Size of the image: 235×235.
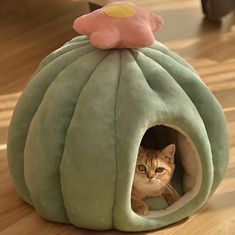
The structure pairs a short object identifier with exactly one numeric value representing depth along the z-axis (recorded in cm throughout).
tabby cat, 134
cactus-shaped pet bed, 125
